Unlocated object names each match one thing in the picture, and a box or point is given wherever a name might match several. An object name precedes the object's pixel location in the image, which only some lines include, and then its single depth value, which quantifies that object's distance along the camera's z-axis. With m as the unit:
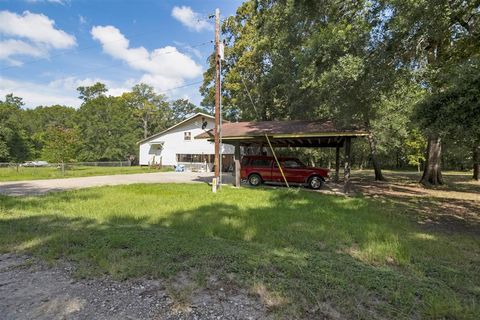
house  29.67
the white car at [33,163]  48.73
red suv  15.20
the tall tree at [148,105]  53.47
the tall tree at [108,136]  43.75
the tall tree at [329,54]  9.42
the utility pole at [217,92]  13.78
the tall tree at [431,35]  7.68
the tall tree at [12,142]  32.41
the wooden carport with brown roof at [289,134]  12.49
